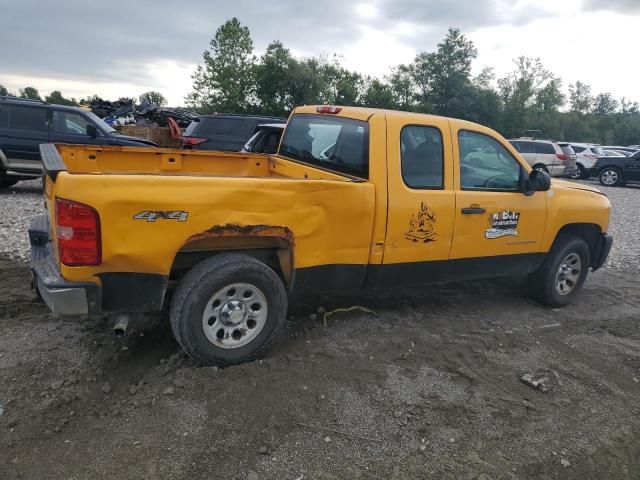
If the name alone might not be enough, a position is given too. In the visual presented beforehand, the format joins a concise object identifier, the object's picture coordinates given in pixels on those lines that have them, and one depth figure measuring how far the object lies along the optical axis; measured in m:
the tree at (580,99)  82.25
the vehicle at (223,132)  12.09
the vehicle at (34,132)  9.79
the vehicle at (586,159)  21.55
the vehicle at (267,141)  6.63
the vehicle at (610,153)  23.20
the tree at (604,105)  84.69
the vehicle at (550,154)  19.98
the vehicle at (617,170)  20.02
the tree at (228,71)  43.81
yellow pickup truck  3.12
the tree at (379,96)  47.03
